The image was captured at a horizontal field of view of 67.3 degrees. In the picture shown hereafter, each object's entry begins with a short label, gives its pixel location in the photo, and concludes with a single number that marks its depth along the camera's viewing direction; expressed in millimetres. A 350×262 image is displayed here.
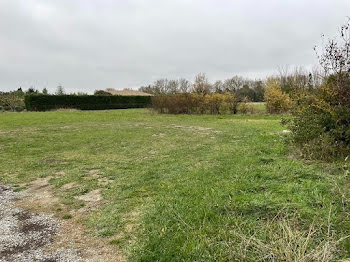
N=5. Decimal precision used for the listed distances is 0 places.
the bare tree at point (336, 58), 5211
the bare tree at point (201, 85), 24303
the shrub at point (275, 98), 20375
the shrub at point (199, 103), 21328
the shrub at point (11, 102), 30016
